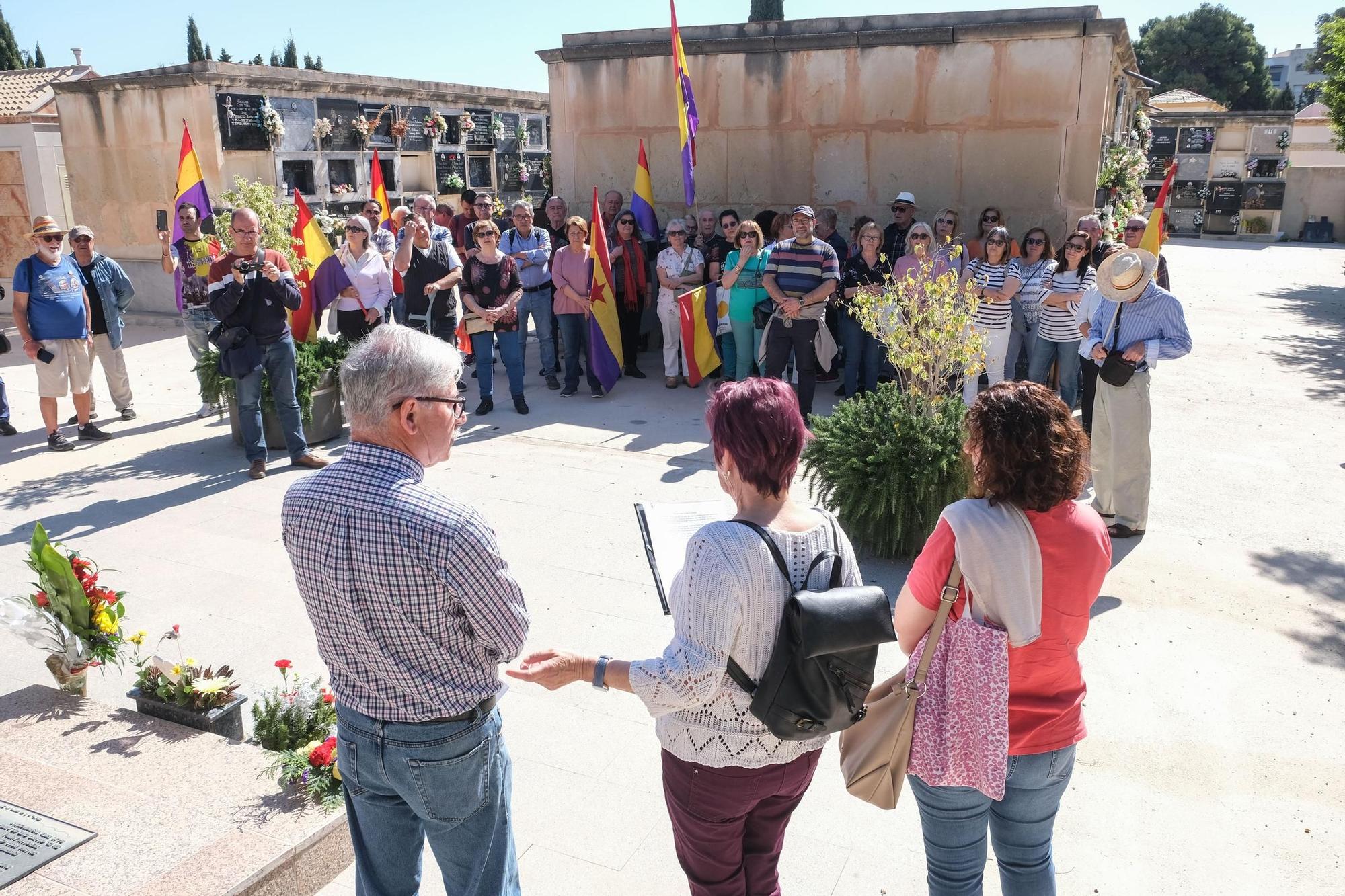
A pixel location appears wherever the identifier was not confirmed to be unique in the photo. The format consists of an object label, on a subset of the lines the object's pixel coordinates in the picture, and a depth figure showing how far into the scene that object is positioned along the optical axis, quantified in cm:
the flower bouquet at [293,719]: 353
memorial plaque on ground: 285
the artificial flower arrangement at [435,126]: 1841
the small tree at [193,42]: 3831
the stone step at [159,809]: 284
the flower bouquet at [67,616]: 371
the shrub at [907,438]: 544
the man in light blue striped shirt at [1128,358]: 573
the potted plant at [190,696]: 368
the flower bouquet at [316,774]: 320
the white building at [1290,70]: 8206
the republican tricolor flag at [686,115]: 927
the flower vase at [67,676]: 385
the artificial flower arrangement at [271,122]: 1507
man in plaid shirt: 215
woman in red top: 232
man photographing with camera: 699
